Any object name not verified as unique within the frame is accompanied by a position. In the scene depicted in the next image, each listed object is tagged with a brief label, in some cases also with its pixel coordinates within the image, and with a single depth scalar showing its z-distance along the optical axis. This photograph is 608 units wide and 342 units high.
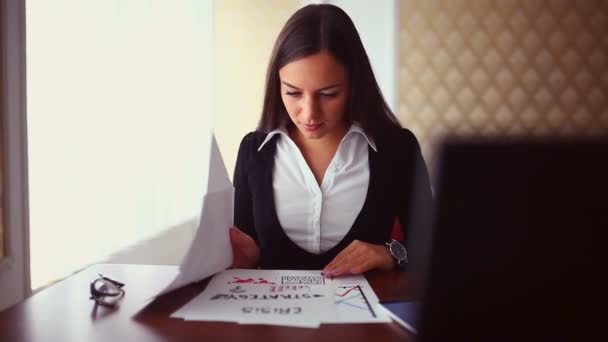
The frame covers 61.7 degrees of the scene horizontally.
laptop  0.36
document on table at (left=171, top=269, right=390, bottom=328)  0.75
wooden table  0.69
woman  1.29
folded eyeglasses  0.86
